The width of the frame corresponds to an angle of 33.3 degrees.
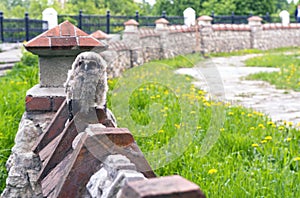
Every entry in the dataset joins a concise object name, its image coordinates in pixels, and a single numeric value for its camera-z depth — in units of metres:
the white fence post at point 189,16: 19.06
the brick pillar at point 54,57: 2.56
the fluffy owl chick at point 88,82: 1.82
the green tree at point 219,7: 28.09
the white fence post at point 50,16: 14.16
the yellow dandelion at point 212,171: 3.24
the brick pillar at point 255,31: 20.78
